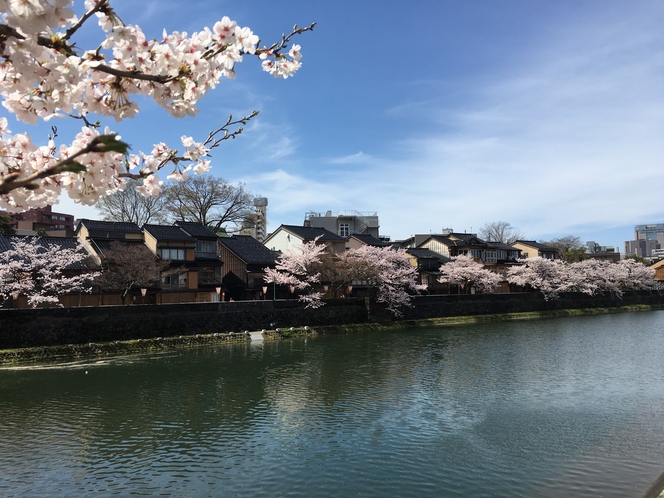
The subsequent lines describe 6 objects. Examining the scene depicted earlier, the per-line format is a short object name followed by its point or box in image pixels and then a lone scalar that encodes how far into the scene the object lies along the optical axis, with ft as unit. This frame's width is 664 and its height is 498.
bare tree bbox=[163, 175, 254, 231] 151.74
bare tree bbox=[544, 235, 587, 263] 204.13
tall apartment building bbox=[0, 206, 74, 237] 179.42
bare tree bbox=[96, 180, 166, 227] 146.20
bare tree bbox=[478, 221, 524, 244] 251.72
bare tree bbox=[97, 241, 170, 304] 91.50
